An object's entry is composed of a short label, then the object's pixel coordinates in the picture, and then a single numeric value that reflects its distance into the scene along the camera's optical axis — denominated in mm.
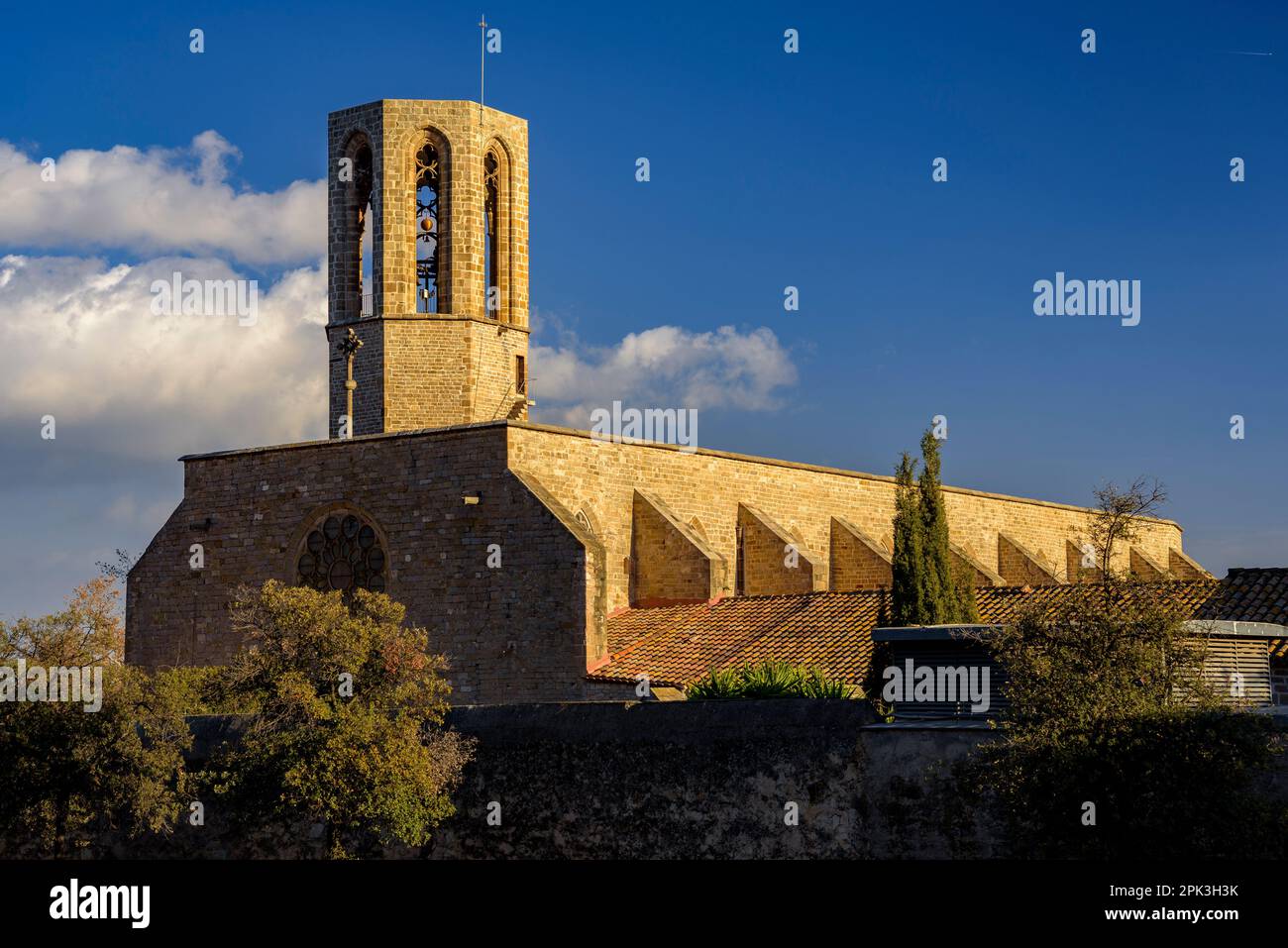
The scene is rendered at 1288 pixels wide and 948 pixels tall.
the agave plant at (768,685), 21406
